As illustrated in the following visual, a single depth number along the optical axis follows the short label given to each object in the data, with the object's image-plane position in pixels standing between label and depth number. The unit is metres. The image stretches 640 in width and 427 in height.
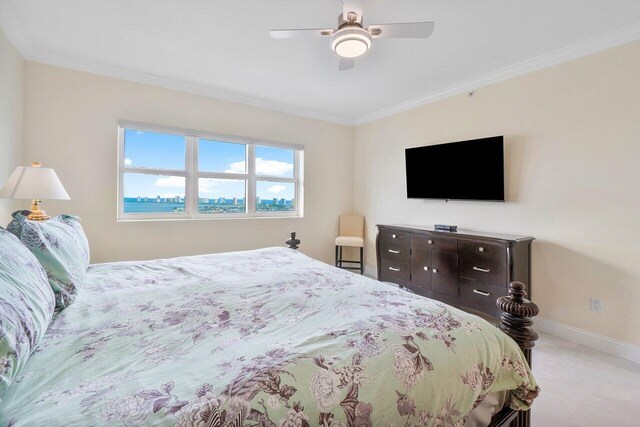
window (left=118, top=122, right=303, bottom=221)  3.31
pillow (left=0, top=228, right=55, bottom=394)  0.70
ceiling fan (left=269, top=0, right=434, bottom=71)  1.81
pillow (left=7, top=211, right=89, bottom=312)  1.24
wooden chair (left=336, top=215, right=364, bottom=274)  4.64
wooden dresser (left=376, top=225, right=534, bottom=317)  2.65
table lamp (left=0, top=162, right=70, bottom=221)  2.04
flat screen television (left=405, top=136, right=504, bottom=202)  3.02
